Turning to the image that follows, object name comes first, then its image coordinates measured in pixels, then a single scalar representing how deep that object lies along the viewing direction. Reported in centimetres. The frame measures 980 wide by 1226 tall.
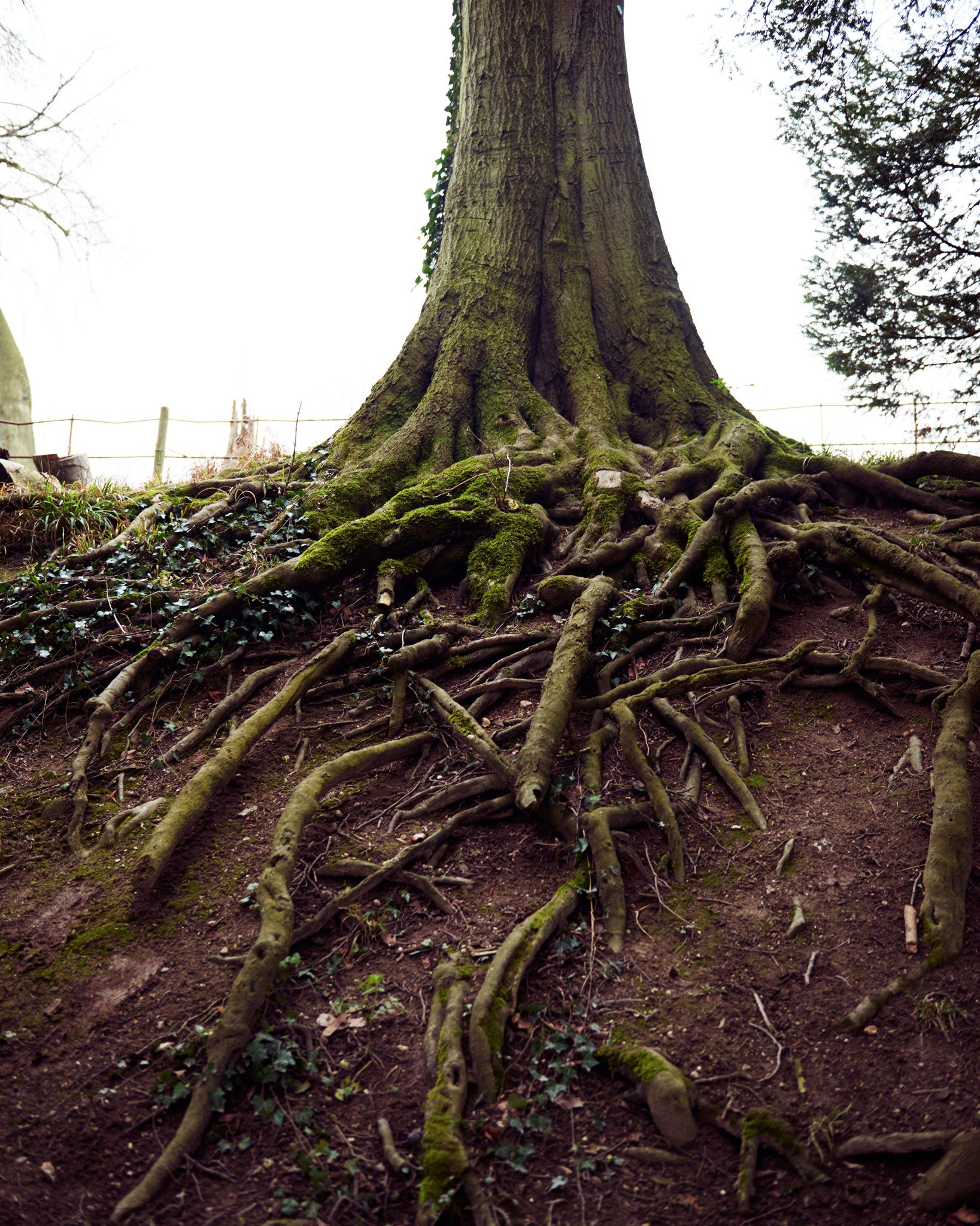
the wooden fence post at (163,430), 1764
